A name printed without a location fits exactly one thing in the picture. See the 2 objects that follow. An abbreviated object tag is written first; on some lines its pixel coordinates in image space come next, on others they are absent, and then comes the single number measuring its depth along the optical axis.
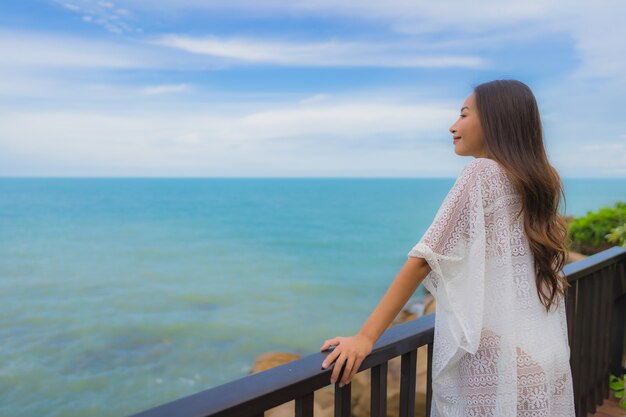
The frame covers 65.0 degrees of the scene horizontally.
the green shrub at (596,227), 7.25
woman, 1.13
